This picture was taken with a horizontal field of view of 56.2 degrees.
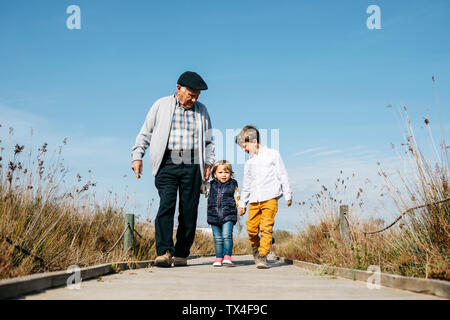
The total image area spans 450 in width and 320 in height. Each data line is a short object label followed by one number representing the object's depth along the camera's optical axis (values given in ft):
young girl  22.75
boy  21.30
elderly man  19.89
